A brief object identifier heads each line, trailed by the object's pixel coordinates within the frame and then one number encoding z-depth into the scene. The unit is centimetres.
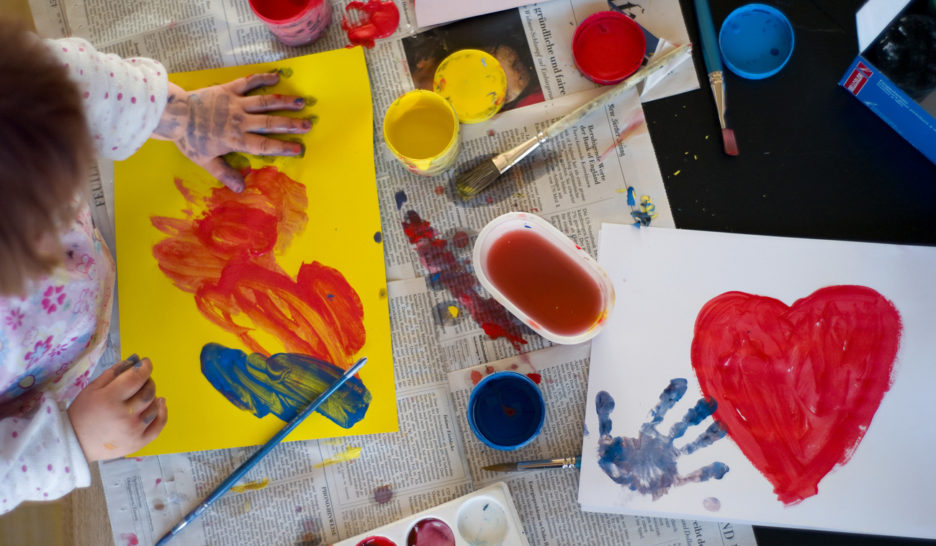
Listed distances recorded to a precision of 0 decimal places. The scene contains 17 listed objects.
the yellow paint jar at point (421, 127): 86
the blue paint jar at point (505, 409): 85
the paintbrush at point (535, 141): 86
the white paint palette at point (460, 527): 84
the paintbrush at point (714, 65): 86
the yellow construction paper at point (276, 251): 89
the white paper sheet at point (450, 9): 91
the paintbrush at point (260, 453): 87
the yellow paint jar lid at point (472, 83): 90
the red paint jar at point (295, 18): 86
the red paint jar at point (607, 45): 89
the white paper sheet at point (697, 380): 81
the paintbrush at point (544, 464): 84
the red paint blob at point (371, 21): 93
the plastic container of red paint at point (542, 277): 85
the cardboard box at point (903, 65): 81
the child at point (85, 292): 75
